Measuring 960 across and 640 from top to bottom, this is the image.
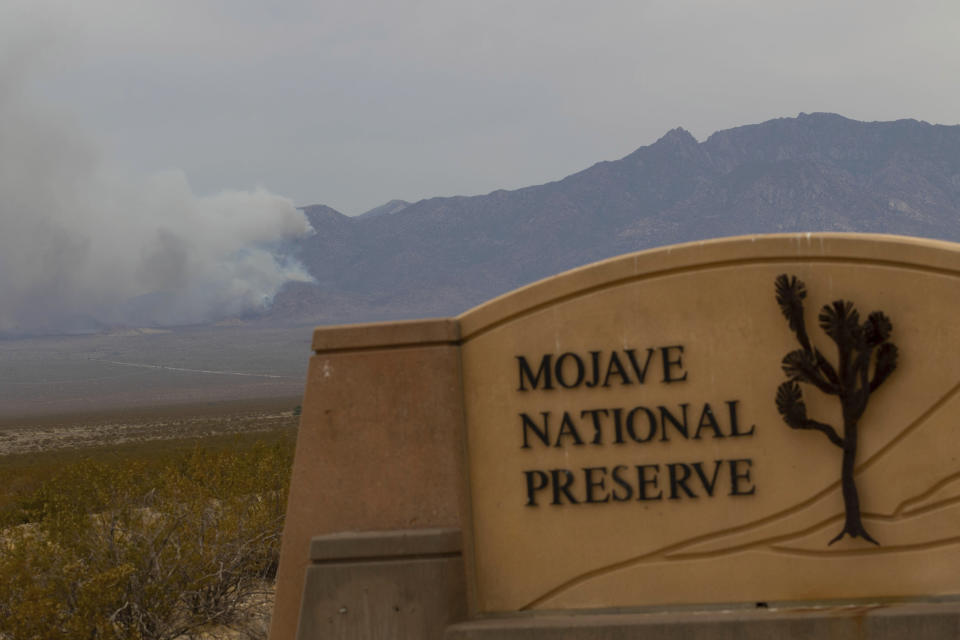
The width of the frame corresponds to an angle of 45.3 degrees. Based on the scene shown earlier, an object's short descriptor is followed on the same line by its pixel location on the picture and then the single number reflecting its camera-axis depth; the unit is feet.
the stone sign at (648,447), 28.32
